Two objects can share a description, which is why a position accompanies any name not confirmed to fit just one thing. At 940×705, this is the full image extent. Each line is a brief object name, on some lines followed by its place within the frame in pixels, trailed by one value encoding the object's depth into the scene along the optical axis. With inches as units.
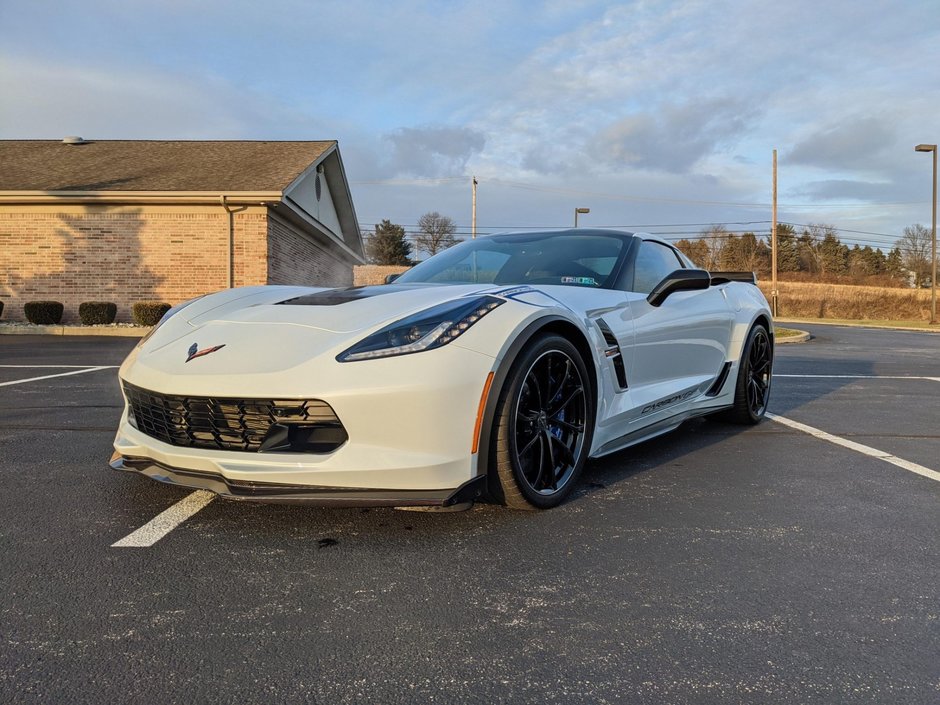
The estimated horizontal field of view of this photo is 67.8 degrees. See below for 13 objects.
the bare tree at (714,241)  2743.6
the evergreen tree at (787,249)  3097.9
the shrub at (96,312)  635.5
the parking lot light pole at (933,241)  1079.0
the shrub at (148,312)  626.5
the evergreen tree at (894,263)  3034.0
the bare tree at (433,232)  2716.5
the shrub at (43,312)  633.6
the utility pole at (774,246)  1202.1
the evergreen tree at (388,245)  2721.5
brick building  651.5
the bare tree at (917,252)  2561.5
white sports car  96.0
